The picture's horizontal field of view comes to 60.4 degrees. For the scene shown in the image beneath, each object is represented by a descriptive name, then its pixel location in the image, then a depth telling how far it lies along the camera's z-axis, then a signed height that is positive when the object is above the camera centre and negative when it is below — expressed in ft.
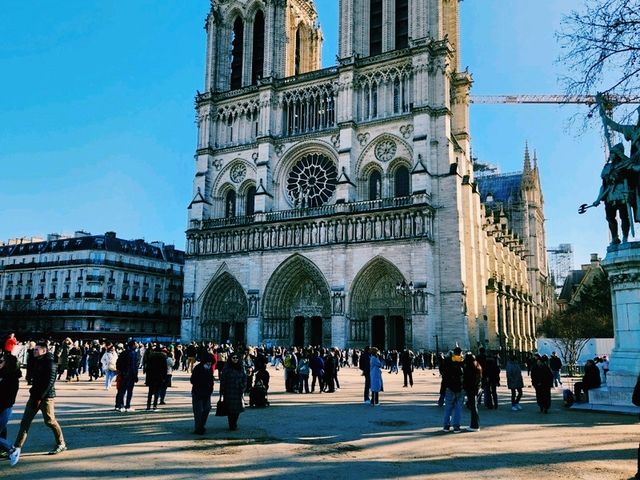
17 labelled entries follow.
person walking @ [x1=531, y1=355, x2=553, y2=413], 38.01 -3.09
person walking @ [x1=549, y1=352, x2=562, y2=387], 65.67 -3.58
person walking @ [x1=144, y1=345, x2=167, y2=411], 38.52 -2.52
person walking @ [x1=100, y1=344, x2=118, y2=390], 55.37 -3.03
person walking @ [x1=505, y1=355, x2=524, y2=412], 40.16 -3.22
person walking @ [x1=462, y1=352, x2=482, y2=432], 30.83 -2.45
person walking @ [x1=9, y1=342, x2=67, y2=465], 22.41 -2.41
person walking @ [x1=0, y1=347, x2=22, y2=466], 21.75 -2.12
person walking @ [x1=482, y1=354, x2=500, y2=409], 40.70 -3.16
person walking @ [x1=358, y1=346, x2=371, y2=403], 44.75 -2.73
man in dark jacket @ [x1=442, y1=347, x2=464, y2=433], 30.53 -3.03
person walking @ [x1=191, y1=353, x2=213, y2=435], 29.43 -3.08
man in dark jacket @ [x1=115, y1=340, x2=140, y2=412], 37.86 -2.73
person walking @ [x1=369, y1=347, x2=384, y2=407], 43.37 -3.27
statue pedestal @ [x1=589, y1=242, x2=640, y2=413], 38.17 +0.61
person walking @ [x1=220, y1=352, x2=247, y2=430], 30.50 -3.05
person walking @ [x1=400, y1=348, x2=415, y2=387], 61.21 -3.15
